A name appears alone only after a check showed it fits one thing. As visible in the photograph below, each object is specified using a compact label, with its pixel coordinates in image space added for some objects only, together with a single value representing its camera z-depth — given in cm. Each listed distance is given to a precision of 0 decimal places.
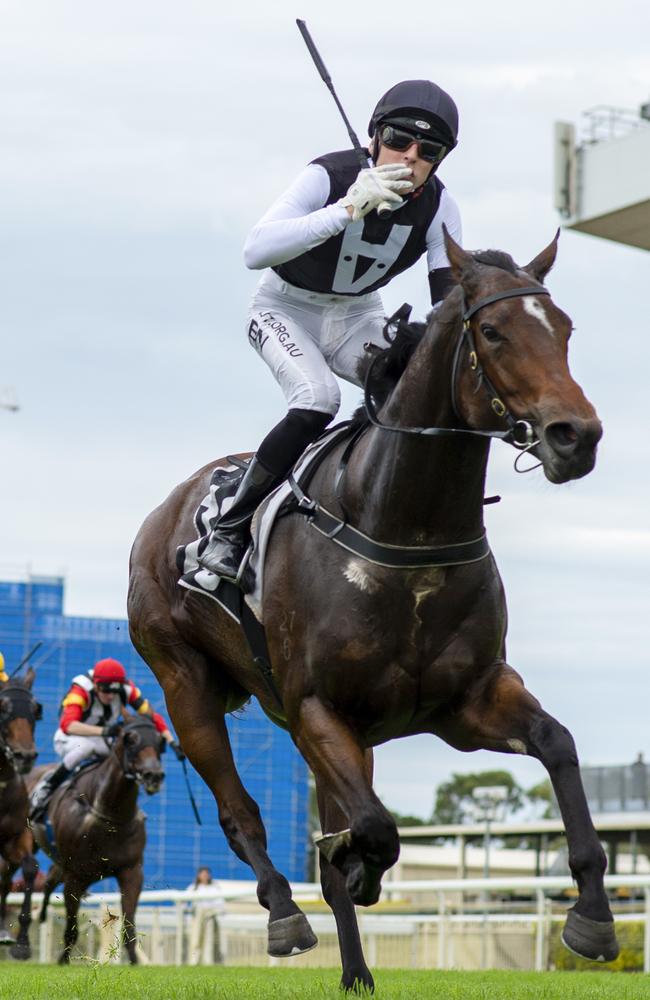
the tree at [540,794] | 8772
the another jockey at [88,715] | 1587
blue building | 4778
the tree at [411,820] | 9459
